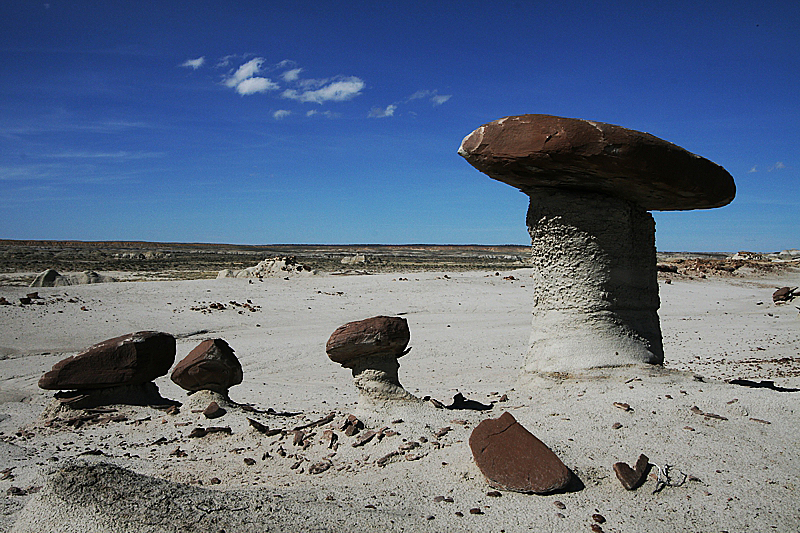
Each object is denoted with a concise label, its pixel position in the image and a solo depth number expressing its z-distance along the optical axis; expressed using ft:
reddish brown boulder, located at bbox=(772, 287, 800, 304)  54.19
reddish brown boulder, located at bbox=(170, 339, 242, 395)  20.90
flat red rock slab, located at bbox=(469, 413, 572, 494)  12.32
